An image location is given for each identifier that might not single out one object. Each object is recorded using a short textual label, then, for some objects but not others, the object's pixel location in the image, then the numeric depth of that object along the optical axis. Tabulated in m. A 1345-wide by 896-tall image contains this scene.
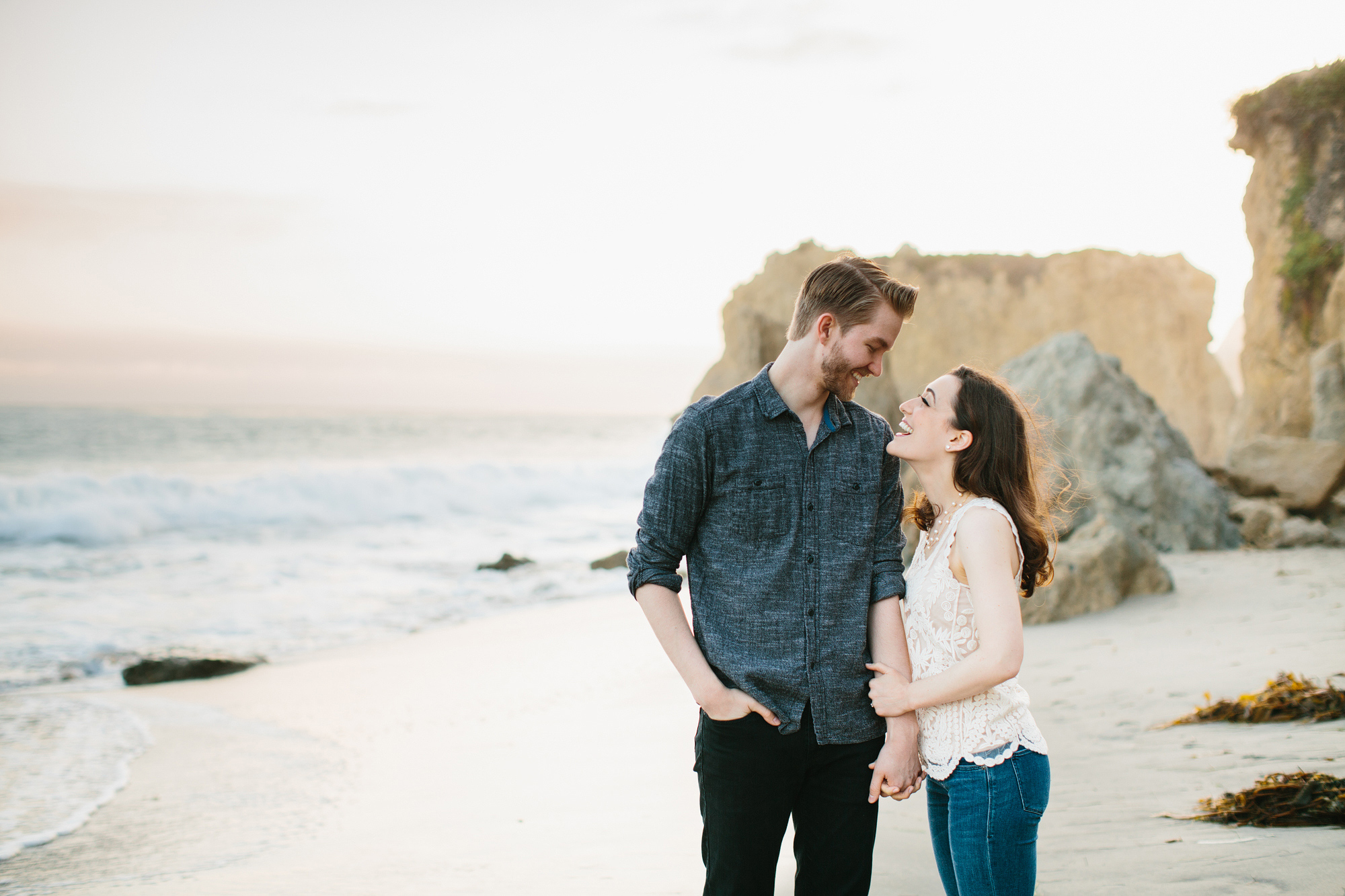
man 2.25
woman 2.14
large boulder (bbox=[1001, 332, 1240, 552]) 9.97
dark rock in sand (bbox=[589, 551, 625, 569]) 13.90
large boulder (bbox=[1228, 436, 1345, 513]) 11.38
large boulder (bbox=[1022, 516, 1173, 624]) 7.15
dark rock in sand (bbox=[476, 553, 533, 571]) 13.86
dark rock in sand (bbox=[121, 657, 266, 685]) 7.82
